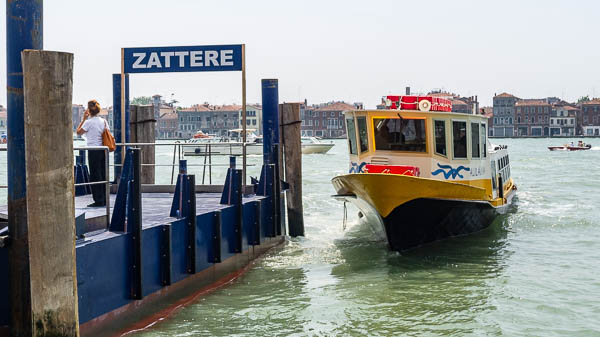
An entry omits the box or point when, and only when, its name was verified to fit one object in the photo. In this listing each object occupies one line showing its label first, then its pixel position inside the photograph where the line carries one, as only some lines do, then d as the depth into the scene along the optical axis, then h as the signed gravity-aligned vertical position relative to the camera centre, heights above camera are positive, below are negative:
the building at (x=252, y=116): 166.38 +5.74
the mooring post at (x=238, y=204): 12.81 -1.08
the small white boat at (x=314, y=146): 84.81 -0.63
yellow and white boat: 15.09 -0.70
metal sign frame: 15.04 +1.71
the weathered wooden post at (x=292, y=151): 16.80 -0.23
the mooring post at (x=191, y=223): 10.73 -1.18
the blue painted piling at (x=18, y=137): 6.93 +0.08
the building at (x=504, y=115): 186.75 +5.75
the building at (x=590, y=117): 186.75 +4.94
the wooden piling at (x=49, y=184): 6.53 -0.35
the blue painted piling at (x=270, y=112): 16.03 +0.63
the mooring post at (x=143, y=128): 17.19 +0.35
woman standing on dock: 10.58 +0.11
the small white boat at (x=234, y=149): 76.26 -0.72
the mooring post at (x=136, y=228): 8.84 -1.03
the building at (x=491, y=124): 190.25 +3.62
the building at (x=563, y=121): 185.38 +3.96
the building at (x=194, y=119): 194.88 +6.03
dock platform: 8.16 -1.57
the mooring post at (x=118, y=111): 16.00 +0.70
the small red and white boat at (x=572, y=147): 92.19 -1.28
